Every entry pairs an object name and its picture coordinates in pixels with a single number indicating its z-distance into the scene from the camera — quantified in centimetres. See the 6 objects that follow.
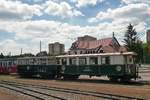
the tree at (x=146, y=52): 4987
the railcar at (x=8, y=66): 2768
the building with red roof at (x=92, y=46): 4838
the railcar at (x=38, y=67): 2164
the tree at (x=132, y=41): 4909
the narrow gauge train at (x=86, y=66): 1676
